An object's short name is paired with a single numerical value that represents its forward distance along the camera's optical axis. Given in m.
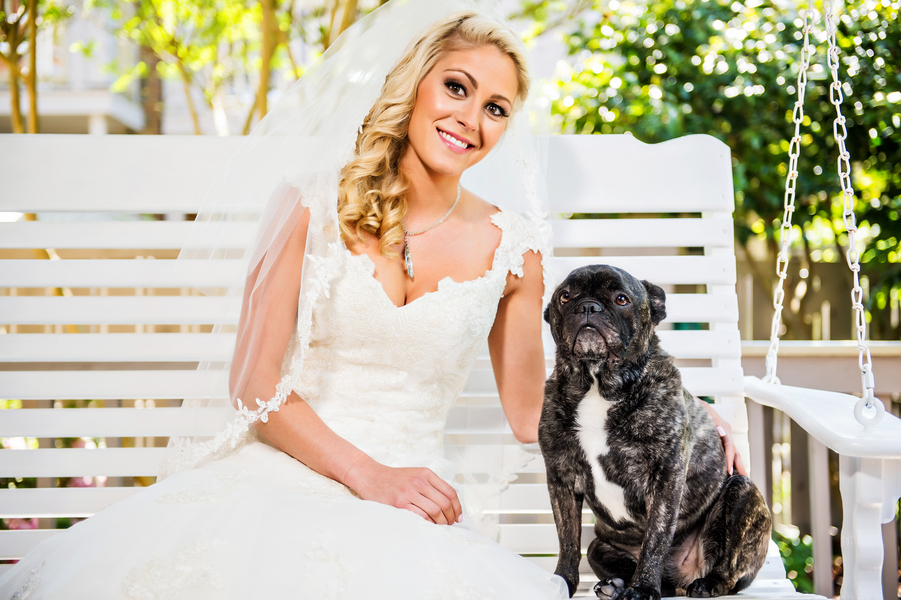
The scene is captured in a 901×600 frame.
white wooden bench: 2.37
